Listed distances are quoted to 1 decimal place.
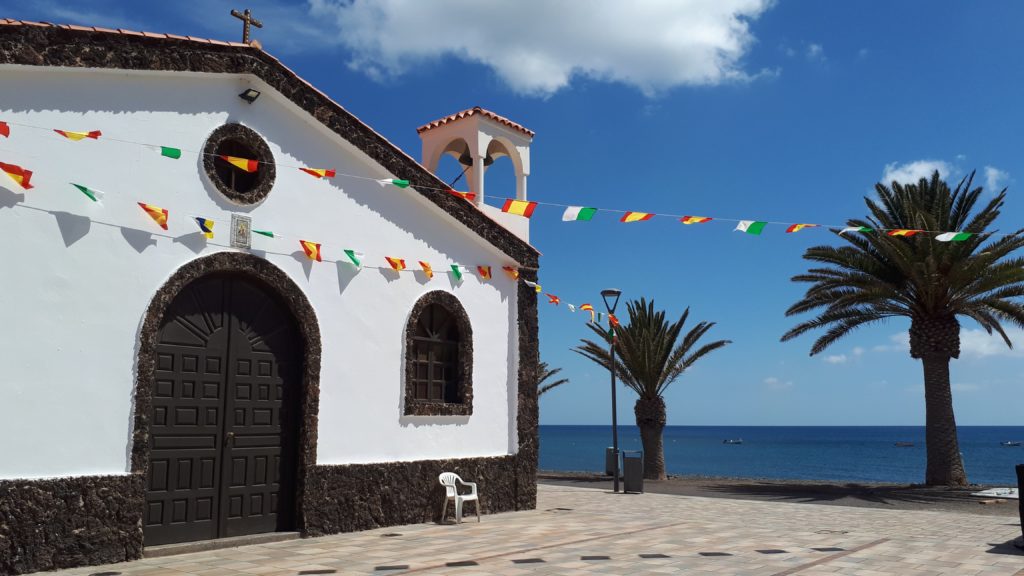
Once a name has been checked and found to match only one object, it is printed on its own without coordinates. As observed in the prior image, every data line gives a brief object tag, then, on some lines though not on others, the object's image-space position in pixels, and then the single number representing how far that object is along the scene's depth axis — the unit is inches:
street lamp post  717.3
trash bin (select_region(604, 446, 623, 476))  901.2
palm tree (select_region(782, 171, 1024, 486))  697.0
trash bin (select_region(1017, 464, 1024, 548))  347.9
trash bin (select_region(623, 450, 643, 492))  687.7
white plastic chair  436.1
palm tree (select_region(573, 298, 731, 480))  913.5
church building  302.4
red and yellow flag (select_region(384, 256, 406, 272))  435.2
